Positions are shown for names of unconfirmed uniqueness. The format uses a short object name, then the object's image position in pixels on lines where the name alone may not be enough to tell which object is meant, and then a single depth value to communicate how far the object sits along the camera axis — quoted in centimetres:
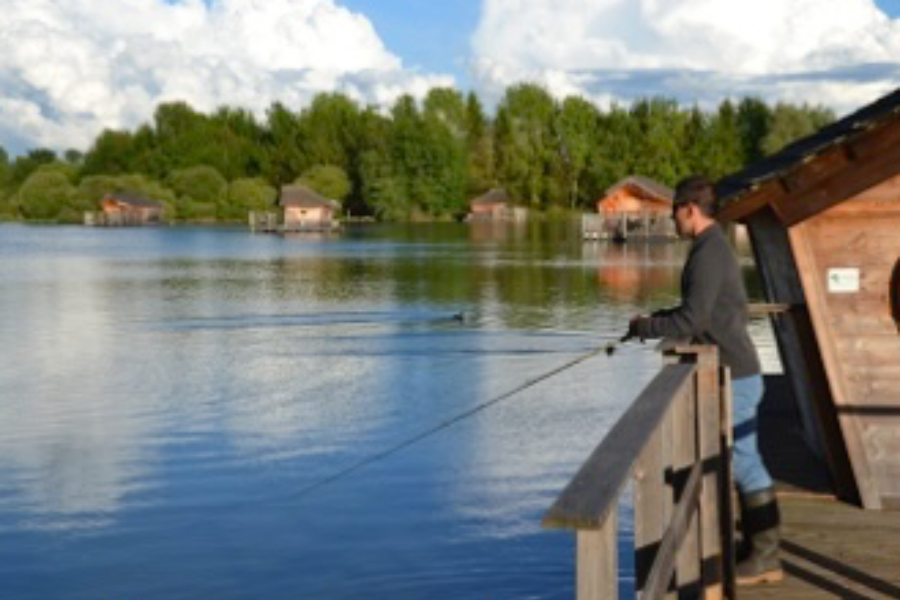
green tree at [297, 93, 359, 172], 14125
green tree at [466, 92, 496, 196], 14188
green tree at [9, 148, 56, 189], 18072
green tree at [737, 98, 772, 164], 11344
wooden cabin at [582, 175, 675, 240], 8619
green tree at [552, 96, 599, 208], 12688
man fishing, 614
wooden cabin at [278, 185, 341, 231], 11803
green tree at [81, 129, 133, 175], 15450
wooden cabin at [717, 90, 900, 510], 797
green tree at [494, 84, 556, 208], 12975
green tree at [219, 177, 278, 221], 13962
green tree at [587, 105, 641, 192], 11644
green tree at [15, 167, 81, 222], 15350
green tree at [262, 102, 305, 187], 14300
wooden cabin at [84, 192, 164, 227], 13875
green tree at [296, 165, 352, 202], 13338
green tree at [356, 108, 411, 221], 13750
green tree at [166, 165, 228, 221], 14238
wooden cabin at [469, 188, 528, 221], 13288
